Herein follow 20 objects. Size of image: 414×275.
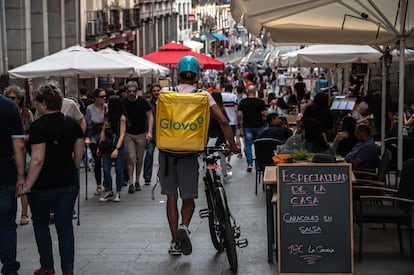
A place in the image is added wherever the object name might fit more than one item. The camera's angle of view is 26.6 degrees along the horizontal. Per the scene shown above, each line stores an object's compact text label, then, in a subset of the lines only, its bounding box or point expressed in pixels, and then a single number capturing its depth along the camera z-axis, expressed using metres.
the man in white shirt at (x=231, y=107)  18.48
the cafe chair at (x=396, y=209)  8.59
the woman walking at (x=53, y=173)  7.63
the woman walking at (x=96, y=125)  13.98
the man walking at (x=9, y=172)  7.47
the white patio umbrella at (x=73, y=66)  17.56
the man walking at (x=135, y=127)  14.02
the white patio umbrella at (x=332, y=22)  10.18
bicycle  8.28
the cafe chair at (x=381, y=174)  9.90
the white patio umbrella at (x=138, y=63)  20.06
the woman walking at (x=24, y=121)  10.90
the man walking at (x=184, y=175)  8.56
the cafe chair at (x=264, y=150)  13.74
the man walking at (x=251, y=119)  17.06
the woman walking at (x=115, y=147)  13.39
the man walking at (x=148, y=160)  15.20
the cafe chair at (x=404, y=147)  12.83
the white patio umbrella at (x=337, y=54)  17.56
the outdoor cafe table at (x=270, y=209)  8.44
